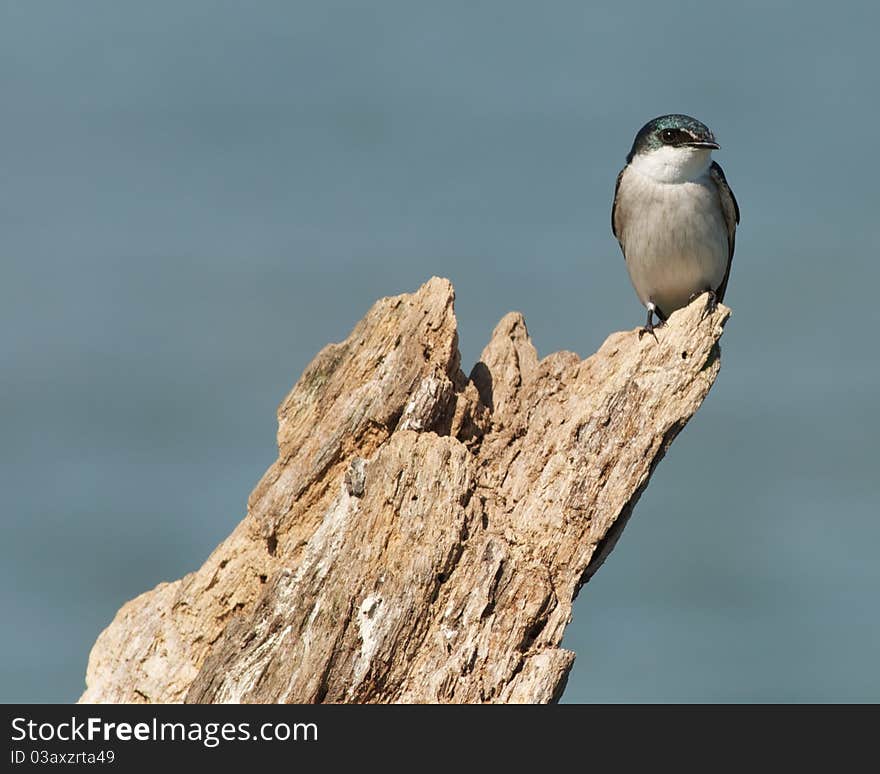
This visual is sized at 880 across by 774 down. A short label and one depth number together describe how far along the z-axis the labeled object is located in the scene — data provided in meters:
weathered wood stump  11.05
